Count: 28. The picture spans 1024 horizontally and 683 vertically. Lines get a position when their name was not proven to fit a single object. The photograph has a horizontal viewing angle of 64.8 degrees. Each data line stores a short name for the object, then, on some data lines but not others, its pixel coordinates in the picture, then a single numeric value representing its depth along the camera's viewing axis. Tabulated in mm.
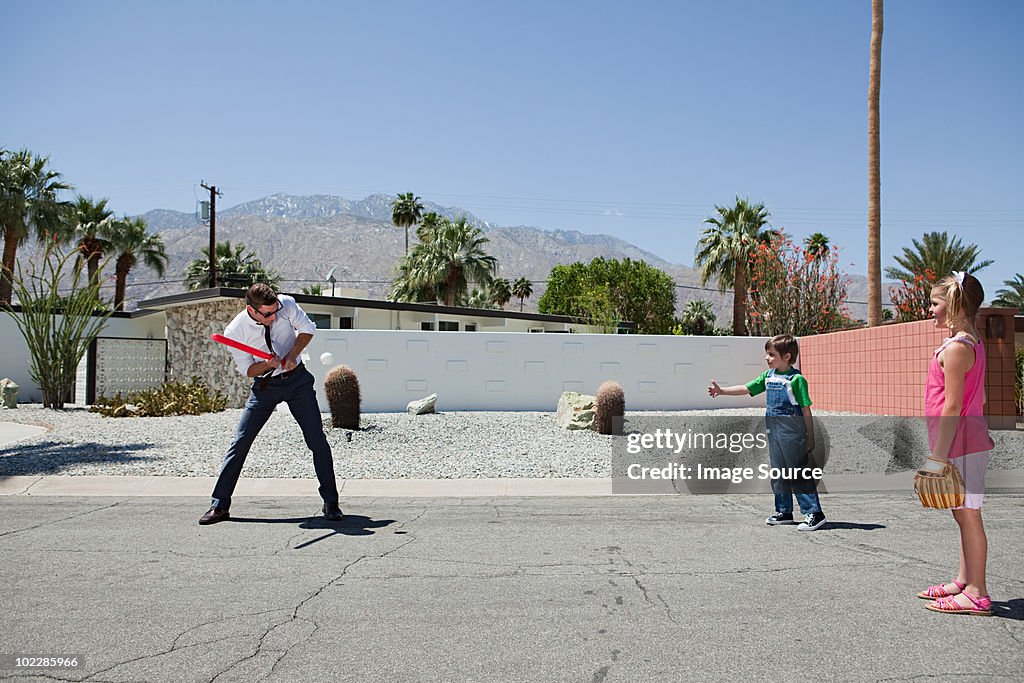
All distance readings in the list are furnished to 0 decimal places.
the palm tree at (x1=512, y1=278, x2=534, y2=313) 81794
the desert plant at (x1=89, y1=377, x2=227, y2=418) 15984
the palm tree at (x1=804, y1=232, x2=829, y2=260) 55062
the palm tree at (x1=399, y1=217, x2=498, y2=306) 43719
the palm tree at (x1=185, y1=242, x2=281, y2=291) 50406
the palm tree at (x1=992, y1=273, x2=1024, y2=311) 38562
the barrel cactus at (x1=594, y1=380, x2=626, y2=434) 13141
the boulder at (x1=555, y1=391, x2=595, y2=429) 13555
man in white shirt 6762
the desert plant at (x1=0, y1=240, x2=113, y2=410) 17422
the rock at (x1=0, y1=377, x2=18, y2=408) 17984
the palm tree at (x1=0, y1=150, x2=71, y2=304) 33875
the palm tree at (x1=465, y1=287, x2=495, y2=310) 50606
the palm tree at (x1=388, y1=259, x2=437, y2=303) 44438
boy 6523
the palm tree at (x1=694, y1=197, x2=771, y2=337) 43969
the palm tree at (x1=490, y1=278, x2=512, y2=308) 72712
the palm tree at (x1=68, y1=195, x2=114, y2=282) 42906
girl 4172
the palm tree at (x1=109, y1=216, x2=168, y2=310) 44531
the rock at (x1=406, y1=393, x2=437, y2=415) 15367
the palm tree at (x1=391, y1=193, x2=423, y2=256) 60781
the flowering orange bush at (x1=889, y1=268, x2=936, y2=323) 20141
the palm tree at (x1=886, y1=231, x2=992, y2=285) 35125
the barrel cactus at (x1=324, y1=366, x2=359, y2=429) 13008
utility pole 41150
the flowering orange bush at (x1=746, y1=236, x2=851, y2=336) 21953
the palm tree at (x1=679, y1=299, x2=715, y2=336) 73375
